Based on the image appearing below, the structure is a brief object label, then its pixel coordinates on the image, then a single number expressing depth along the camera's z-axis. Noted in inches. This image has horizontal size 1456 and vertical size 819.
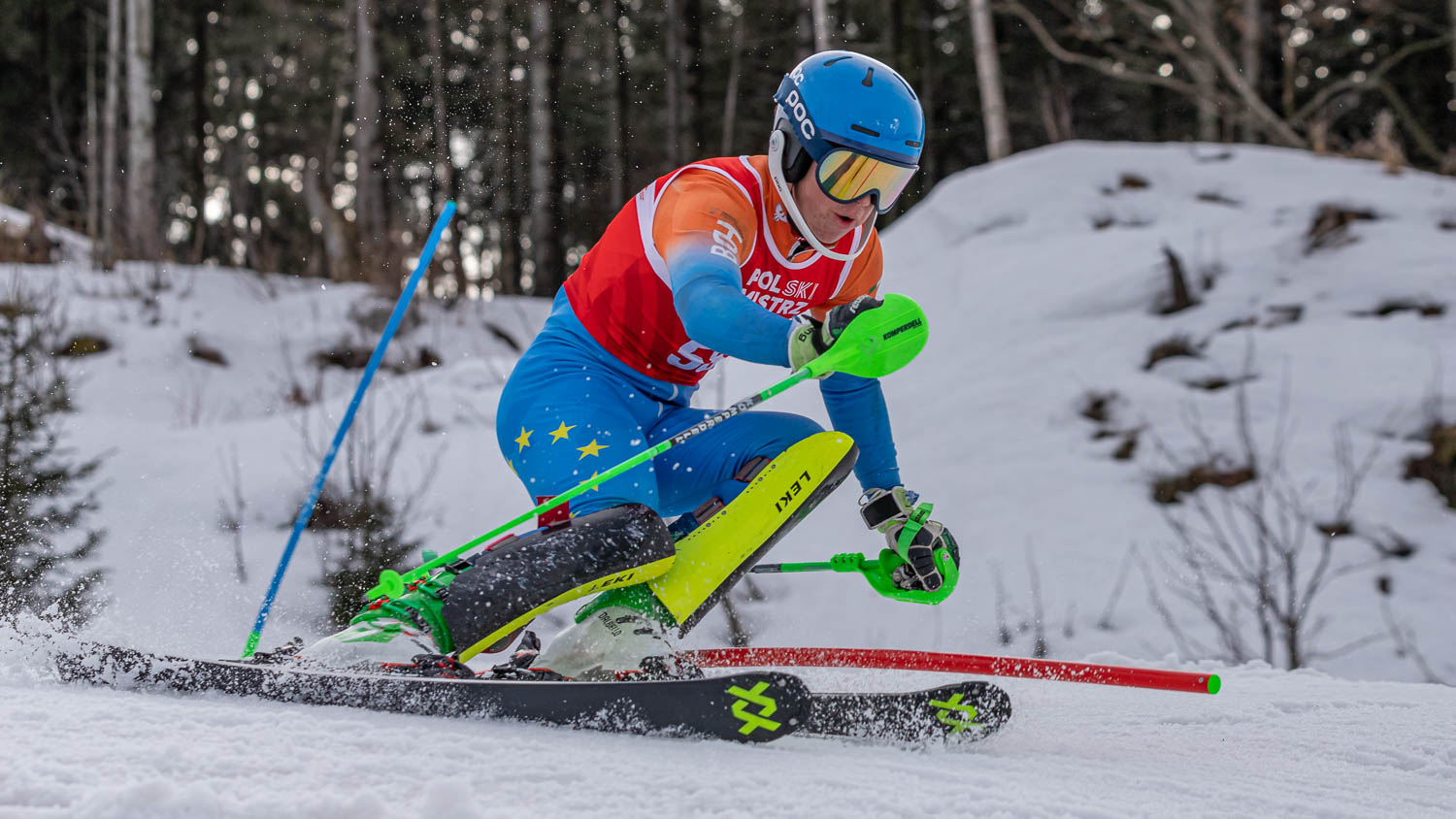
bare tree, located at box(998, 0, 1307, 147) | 419.8
